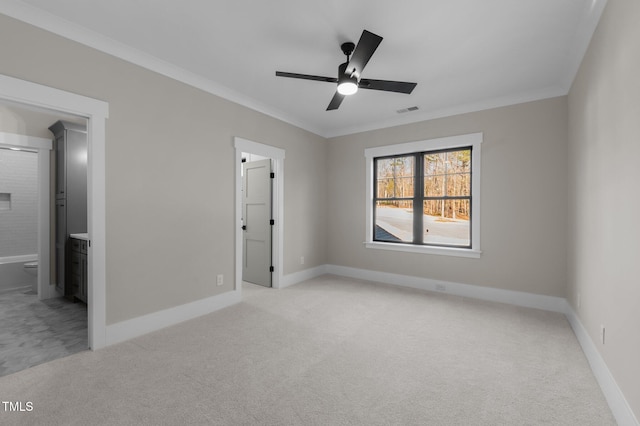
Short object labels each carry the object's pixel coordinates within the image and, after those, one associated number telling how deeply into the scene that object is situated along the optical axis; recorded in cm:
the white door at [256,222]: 471
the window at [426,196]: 422
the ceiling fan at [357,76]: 216
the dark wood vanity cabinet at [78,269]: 349
